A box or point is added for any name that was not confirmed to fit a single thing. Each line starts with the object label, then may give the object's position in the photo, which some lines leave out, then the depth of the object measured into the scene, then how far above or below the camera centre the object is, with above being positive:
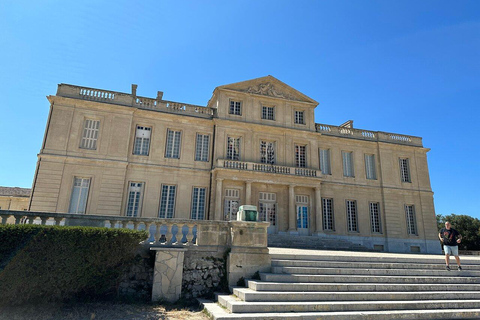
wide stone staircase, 6.30 -1.28
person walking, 9.36 -0.01
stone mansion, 17.95 +4.51
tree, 36.06 +1.47
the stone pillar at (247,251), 7.90 -0.44
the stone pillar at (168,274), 7.36 -1.04
